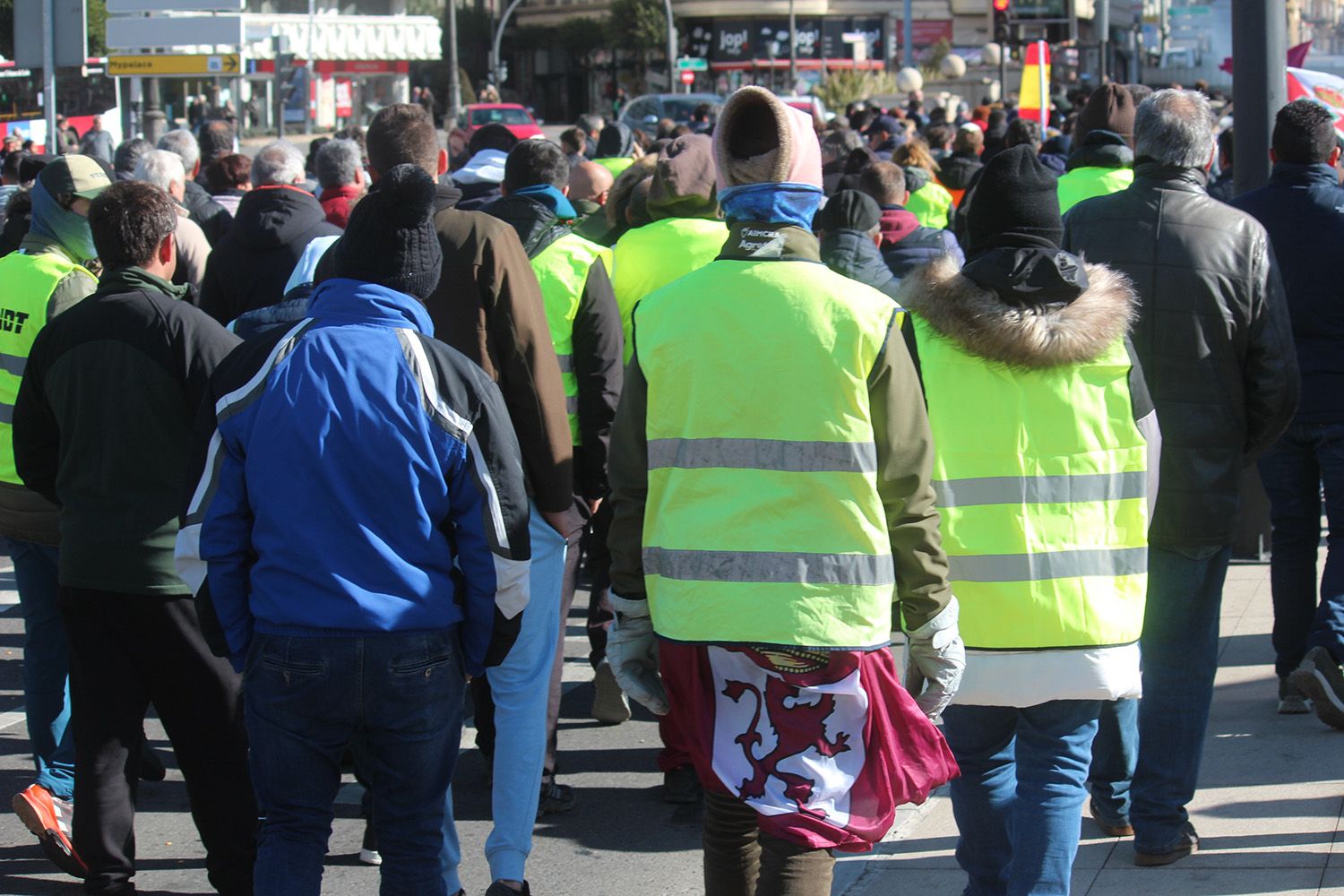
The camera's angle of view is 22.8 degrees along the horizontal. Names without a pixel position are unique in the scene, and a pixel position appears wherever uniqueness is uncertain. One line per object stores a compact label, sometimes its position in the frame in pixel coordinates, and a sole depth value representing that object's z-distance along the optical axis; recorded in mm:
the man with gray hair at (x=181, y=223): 13972
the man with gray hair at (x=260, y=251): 12431
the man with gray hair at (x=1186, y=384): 8667
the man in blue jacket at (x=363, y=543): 6746
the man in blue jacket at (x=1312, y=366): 10990
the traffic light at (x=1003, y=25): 57405
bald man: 15025
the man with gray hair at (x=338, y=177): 14483
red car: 84847
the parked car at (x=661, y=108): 80671
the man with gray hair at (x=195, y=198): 16683
